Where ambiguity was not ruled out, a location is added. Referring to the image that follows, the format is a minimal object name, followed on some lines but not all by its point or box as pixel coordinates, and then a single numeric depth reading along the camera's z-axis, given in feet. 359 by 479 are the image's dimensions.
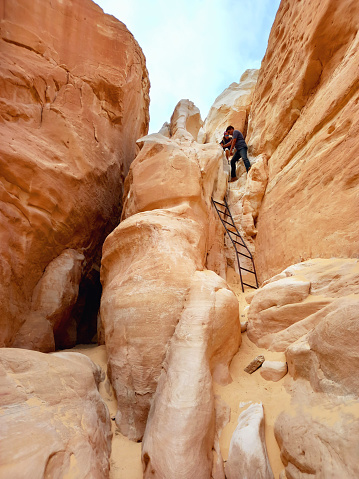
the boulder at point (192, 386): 6.20
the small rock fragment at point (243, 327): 11.06
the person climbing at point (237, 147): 23.06
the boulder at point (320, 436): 4.65
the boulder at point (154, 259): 9.02
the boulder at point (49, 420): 5.06
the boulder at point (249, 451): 5.71
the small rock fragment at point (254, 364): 8.74
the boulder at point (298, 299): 8.29
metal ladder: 17.37
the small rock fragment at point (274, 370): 7.81
